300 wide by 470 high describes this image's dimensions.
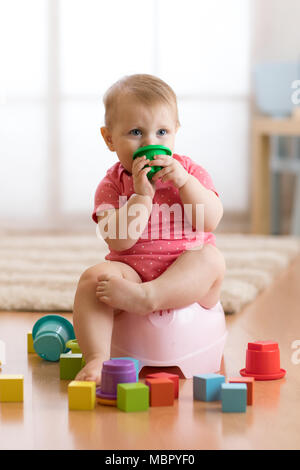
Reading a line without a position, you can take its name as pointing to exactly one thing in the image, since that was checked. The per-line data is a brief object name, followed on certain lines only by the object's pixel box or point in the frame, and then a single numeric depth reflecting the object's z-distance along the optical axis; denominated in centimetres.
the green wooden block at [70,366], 239
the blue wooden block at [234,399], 220
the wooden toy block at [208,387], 226
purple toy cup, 222
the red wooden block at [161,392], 223
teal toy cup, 251
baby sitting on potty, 235
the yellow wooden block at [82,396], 221
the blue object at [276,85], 495
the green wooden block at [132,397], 220
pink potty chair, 239
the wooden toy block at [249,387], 224
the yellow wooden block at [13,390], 226
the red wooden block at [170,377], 227
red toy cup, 240
